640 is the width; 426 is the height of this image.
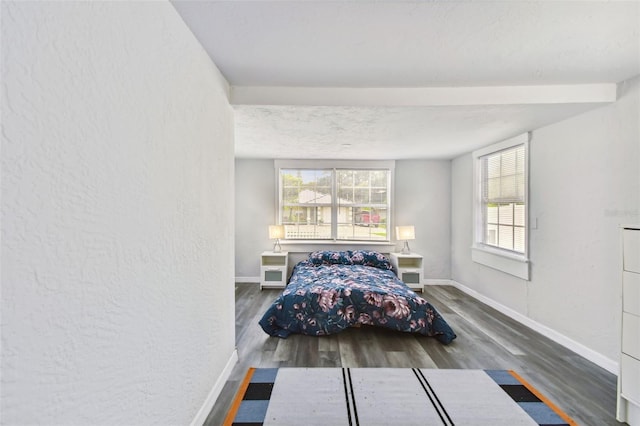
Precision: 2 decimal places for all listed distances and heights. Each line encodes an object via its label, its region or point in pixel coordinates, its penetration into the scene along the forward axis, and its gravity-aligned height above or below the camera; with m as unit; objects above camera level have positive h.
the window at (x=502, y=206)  3.32 +0.08
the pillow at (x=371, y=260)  4.39 -0.74
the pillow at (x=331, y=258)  4.43 -0.72
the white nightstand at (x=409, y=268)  4.46 -0.90
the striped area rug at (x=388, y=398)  1.75 -1.27
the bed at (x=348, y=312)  2.82 -1.01
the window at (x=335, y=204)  5.07 +0.15
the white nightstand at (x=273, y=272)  4.56 -0.96
